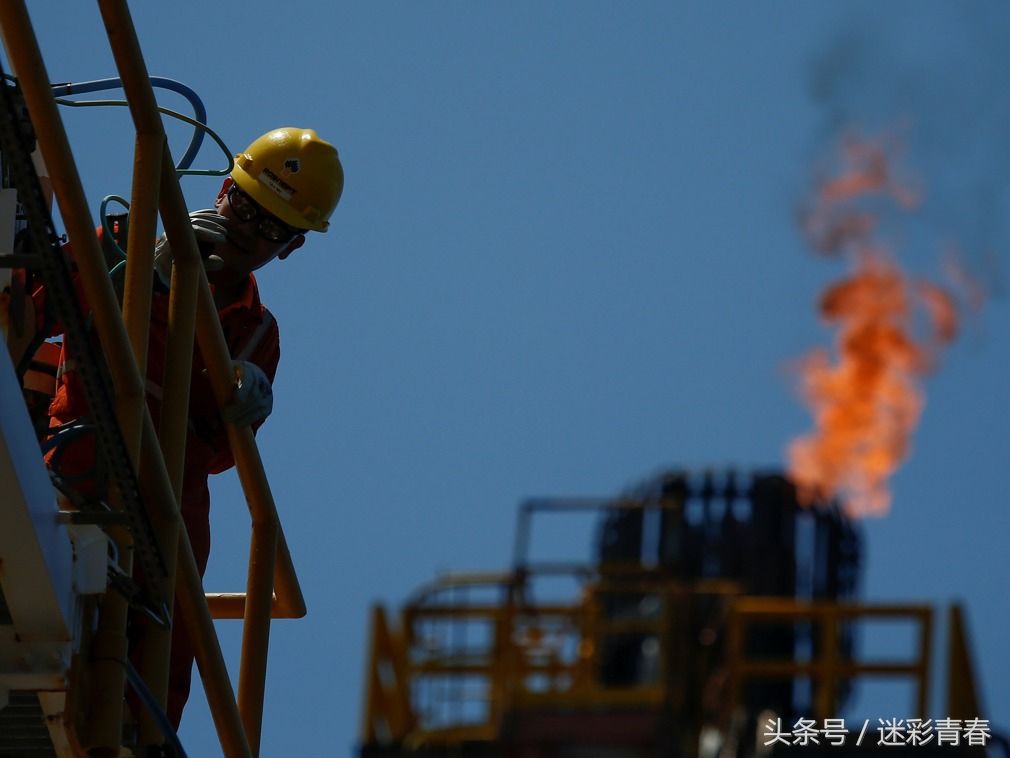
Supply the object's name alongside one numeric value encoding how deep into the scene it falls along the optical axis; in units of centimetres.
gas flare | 6281
